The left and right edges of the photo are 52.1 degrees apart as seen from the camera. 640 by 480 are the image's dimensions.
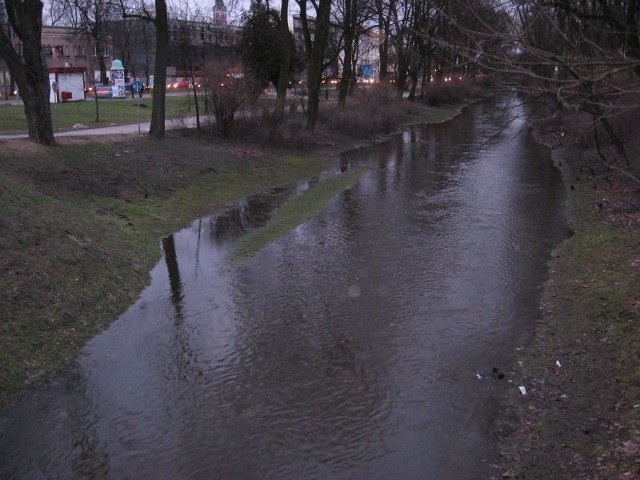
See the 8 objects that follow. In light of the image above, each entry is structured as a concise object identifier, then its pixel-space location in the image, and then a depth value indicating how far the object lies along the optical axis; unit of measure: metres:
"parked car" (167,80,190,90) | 61.33
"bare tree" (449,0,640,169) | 5.84
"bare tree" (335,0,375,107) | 33.41
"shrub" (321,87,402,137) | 32.80
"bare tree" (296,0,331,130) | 28.19
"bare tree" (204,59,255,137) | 23.48
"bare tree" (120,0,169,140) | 21.91
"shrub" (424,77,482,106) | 54.59
